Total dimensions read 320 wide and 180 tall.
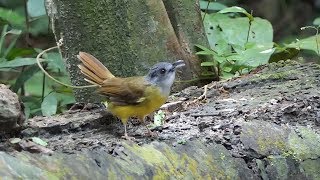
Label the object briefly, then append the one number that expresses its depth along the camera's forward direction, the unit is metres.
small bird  6.73
